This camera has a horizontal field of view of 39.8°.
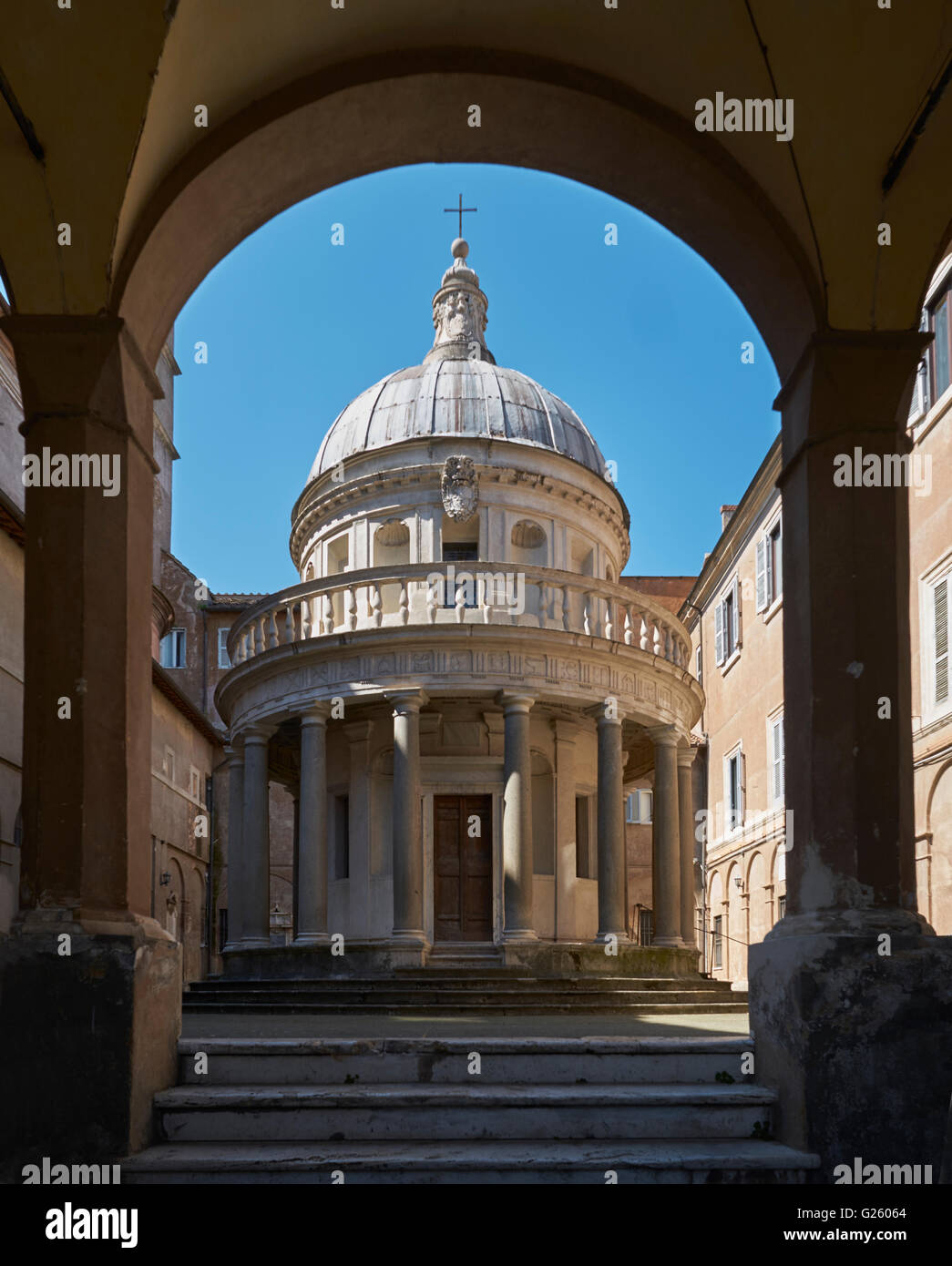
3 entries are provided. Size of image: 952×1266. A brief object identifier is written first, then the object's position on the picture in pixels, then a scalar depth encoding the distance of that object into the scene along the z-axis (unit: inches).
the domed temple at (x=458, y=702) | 808.3
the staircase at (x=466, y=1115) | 212.5
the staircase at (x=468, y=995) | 633.6
